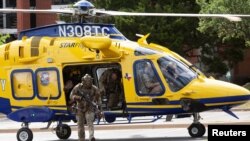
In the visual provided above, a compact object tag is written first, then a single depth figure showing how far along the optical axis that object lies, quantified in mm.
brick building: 65312
